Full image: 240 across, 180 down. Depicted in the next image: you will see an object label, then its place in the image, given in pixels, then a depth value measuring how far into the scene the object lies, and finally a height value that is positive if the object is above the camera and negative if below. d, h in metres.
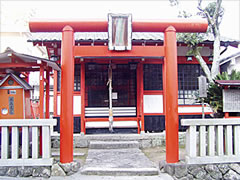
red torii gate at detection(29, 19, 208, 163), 5.42 +1.07
